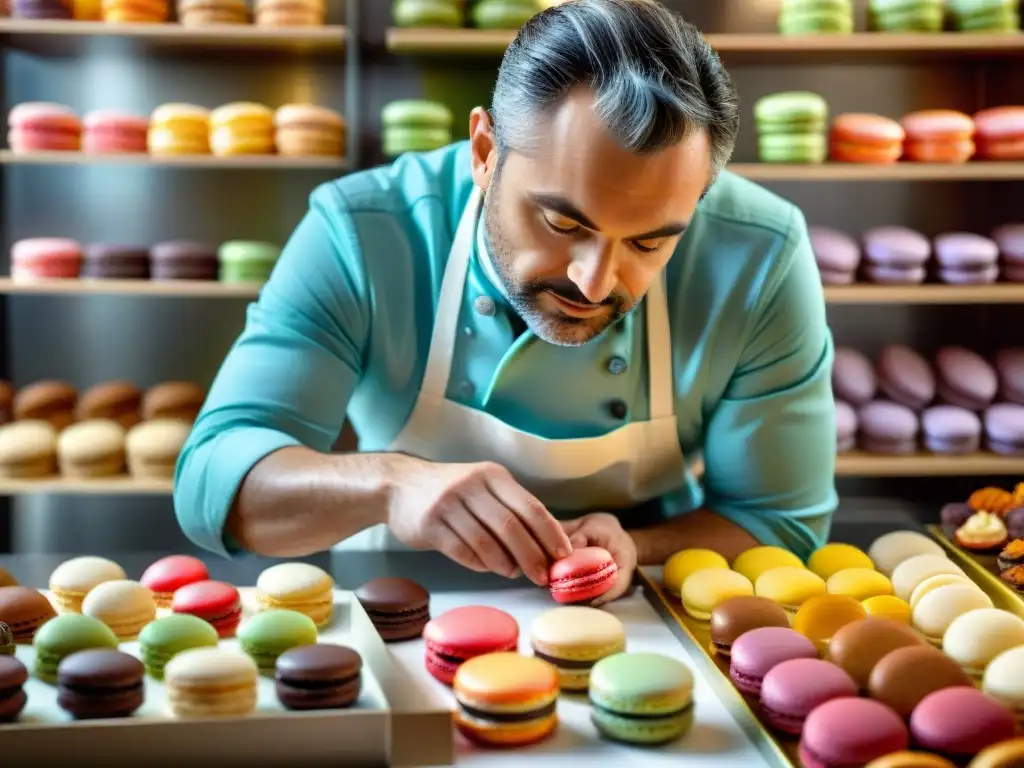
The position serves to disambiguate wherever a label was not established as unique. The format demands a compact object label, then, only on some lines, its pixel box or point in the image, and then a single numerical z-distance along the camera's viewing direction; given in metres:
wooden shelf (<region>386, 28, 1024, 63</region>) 3.30
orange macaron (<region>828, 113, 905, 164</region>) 3.33
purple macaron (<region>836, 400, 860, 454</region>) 3.30
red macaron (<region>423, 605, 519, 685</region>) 1.09
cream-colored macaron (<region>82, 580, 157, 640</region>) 1.17
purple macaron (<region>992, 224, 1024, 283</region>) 3.37
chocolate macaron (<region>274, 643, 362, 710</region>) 0.97
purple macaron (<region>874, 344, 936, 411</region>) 3.38
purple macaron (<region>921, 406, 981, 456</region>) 3.32
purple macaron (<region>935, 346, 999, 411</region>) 3.36
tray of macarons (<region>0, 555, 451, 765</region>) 0.91
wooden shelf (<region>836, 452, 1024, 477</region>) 3.33
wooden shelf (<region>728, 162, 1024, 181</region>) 3.32
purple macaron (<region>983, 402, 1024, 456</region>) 3.30
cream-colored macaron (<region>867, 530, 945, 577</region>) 1.41
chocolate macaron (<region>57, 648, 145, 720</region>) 0.96
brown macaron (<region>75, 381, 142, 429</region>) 3.43
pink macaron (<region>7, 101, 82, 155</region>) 3.32
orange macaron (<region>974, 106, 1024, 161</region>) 3.34
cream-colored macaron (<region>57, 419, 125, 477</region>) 3.30
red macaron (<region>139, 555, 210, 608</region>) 1.28
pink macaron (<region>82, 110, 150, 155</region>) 3.34
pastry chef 1.38
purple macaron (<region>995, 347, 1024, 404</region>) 3.37
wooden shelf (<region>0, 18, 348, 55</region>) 3.28
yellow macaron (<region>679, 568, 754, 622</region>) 1.25
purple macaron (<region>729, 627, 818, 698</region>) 1.06
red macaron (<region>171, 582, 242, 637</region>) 1.20
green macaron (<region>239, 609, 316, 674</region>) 1.08
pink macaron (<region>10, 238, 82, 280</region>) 3.34
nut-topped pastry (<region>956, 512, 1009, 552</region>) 1.43
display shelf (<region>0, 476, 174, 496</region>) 3.30
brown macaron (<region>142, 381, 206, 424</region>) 3.42
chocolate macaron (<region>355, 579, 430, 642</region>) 1.21
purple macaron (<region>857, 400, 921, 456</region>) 3.33
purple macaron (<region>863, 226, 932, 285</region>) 3.35
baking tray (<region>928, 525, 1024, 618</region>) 1.25
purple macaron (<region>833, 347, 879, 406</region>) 3.37
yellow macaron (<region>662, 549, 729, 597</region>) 1.34
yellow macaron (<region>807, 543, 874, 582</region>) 1.39
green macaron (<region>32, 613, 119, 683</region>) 1.05
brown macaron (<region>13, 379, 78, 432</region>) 3.40
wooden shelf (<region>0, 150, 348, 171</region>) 3.31
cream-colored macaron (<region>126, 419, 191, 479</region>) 3.30
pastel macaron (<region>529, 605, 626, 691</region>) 1.10
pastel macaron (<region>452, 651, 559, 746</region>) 0.98
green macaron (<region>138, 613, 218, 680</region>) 1.07
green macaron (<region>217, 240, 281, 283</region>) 3.37
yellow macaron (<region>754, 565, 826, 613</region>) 1.26
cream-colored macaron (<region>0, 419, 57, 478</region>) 3.29
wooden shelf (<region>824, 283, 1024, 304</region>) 3.35
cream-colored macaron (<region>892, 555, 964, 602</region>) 1.31
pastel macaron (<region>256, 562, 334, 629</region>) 1.24
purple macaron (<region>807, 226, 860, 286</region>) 3.33
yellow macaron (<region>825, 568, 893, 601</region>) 1.28
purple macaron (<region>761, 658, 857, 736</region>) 0.98
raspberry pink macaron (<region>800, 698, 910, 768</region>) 0.90
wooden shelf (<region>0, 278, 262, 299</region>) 3.33
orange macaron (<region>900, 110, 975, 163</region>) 3.35
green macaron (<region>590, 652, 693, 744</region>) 0.99
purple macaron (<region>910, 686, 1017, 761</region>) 0.92
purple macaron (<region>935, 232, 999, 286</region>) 3.35
